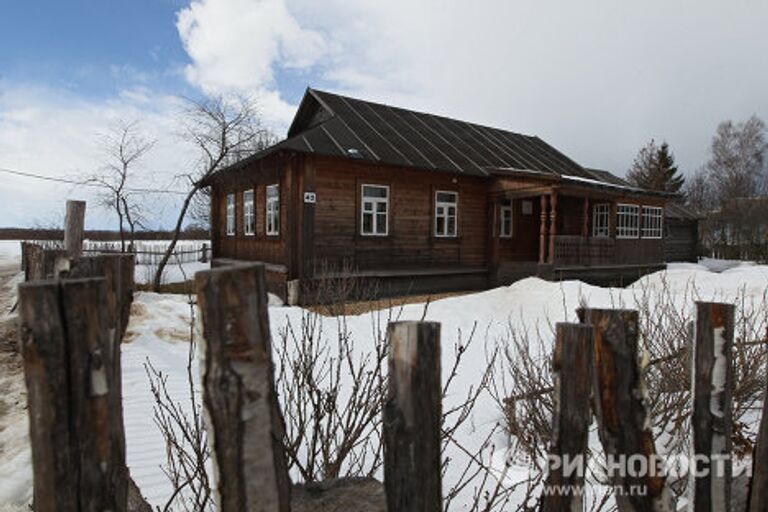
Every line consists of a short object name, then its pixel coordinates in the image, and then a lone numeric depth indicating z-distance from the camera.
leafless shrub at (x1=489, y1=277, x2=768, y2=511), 3.33
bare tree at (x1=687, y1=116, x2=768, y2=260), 33.62
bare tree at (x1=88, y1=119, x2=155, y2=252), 18.20
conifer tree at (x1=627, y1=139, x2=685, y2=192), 41.66
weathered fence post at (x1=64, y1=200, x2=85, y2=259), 5.20
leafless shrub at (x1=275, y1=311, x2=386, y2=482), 2.54
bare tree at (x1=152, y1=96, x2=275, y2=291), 17.47
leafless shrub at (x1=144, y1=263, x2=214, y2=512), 2.16
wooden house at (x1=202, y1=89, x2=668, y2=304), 12.51
